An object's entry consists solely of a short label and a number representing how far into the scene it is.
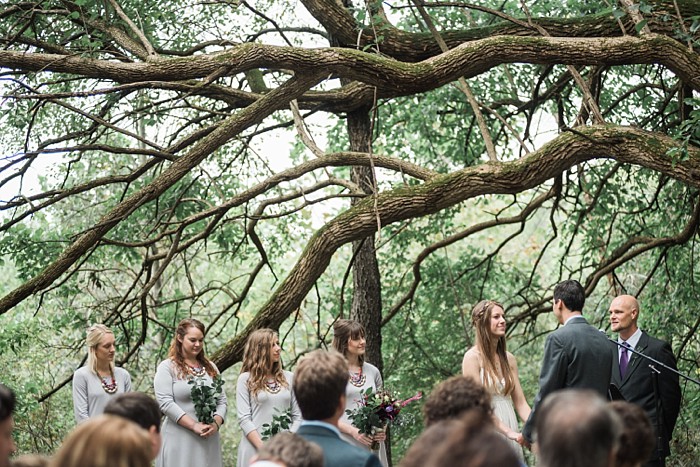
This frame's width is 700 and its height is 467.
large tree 6.85
